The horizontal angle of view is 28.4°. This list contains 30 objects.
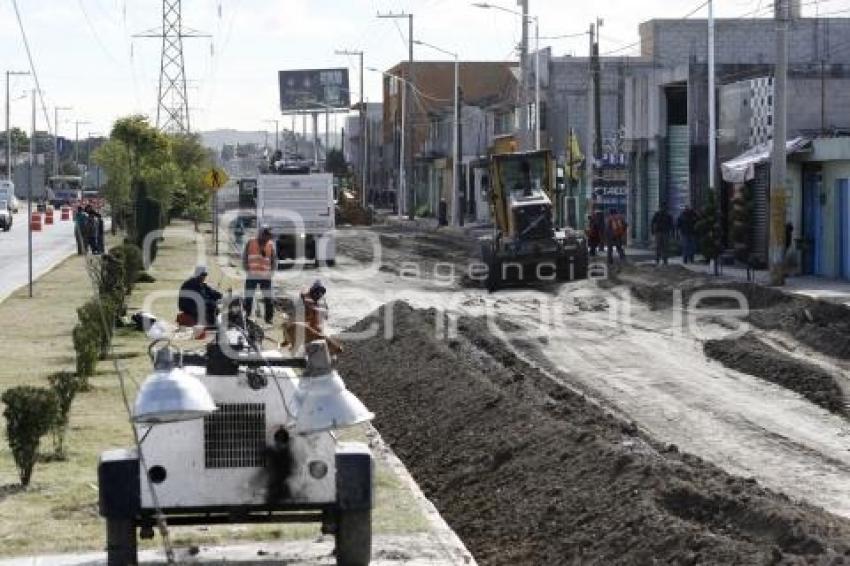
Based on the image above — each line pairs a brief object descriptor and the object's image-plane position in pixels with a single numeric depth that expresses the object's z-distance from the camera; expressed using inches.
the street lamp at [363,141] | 4492.1
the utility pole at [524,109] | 2263.3
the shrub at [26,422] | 520.4
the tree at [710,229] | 1599.4
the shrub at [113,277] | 1104.8
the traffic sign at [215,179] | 1961.1
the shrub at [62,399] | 582.6
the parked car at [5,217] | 3132.4
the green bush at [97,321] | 834.8
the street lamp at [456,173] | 3041.3
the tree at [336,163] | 5319.9
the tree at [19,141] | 7411.4
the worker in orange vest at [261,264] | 1113.4
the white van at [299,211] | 2062.0
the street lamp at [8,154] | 4964.1
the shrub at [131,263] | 1270.9
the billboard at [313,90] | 6363.2
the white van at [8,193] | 3302.2
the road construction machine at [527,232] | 1541.6
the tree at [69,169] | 7274.6
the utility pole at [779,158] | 1341.0
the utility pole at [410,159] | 3811.5
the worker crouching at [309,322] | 753.7
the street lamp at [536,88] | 2450.1
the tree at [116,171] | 2369.6
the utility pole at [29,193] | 1212.4
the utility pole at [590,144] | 2135.8
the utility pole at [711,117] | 1759.4
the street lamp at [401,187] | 3886.8
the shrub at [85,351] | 772.0
